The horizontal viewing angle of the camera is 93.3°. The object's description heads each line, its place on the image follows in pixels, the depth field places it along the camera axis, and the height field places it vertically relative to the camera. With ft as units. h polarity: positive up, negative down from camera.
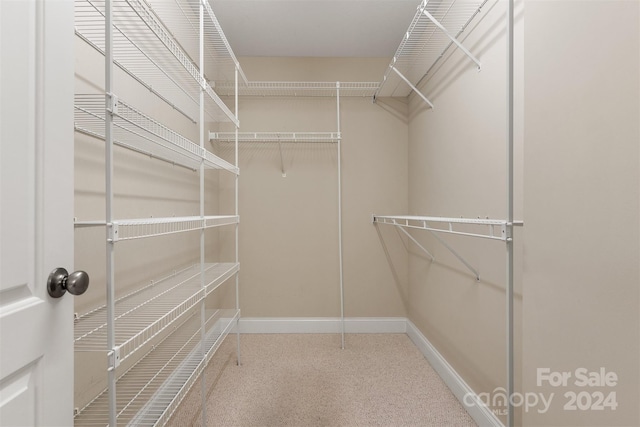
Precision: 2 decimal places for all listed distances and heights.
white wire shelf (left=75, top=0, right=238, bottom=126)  3.62 +2.34
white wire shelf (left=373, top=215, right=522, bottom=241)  3.12 -0.24
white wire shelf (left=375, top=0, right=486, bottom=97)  4.98 +3.37
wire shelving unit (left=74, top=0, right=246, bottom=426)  2.98 -0.08
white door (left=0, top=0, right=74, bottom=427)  1.72 +0.04
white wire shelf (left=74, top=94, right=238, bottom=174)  3.31 +1.03
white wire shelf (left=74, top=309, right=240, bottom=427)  3.77 -2.57
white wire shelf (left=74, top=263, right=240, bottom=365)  3.17 -1.27
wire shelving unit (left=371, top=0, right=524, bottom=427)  3.08 +3.13
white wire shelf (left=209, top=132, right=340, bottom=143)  8.13 +2.12
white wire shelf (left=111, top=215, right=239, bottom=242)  3.42 -0.18
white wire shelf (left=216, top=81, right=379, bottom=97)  8.18 +3.40
